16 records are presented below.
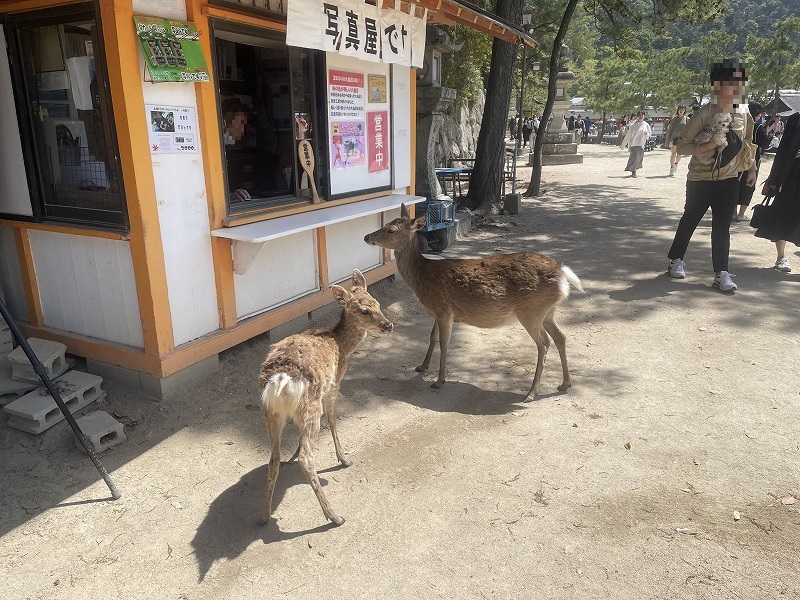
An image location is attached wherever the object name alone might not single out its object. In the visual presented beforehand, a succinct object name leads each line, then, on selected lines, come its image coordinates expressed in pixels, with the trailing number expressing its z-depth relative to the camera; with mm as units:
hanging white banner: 4598
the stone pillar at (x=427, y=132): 10195
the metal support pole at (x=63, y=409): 3281
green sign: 3764
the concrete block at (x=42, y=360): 4234
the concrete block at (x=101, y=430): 3738
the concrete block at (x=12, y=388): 4191
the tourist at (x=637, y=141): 17688
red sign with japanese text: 6309
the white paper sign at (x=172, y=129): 3957
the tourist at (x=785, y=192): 7160
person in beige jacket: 6414
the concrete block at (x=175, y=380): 4250
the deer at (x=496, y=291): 4465
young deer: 2979
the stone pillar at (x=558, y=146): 22641
